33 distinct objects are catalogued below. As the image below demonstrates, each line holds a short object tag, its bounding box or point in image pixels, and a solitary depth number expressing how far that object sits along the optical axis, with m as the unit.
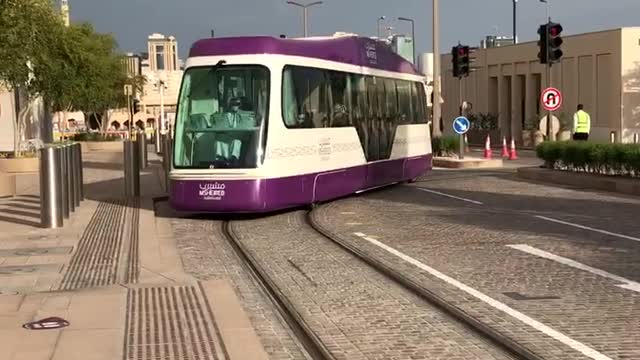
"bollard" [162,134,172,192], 21.67
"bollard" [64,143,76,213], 16.14
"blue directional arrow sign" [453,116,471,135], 30.27
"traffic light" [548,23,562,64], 25.03
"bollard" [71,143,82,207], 17.48
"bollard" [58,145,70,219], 15.07
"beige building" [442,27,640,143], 46.72
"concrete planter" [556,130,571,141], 44.89
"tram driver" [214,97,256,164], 14.88
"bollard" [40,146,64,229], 13.82
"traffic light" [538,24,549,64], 25.20
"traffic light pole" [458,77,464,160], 31.16
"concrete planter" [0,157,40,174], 28.66
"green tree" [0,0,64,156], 15.22
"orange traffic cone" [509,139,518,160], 36.59
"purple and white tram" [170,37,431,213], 14.83
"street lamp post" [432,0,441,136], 33.62
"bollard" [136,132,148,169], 33.44
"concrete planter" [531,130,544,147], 46.19
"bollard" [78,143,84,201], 18.52
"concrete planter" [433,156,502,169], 29.91
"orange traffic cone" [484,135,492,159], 34.14
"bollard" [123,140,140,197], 19.64
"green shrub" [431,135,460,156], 33.38
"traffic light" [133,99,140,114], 51.03
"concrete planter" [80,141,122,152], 51.66
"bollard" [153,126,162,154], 44.84
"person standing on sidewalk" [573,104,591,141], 27.54
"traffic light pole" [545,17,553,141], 25.17
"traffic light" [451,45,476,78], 31.80
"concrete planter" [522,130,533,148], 49.27
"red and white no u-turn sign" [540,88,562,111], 26.03
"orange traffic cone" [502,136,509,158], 38.20
